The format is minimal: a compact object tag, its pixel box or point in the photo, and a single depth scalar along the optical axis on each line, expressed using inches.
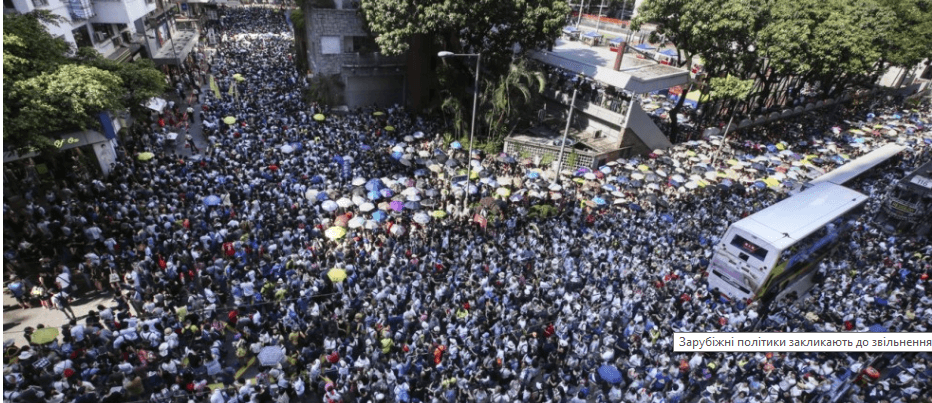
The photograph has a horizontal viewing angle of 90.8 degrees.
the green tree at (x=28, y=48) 567.8
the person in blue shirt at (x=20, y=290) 508.1
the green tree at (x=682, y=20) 952.9
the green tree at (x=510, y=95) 908.6
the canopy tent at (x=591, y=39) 1520.7
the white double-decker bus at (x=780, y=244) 562.3
